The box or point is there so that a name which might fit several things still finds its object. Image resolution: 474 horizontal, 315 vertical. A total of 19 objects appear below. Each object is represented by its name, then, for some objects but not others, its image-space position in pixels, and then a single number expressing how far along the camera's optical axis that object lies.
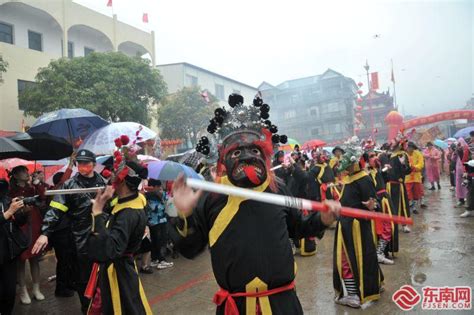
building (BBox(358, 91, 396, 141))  42.47
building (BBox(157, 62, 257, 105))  30.52
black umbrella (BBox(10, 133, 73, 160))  5.40
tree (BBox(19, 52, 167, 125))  15.44
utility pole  31.94
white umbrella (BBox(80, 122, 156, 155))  6.48
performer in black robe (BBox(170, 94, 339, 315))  2.31
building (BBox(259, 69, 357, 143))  40.81
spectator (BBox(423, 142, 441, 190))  15.35
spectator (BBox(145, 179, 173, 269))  7.08
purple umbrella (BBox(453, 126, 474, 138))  17.20
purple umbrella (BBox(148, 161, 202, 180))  6.43
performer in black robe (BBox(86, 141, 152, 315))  3.29
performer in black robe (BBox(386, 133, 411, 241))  8.36
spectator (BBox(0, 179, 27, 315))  4.23
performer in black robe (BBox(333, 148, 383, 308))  4.68
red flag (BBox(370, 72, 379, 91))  32.29
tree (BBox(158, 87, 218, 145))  22.77
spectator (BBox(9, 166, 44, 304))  5.46
